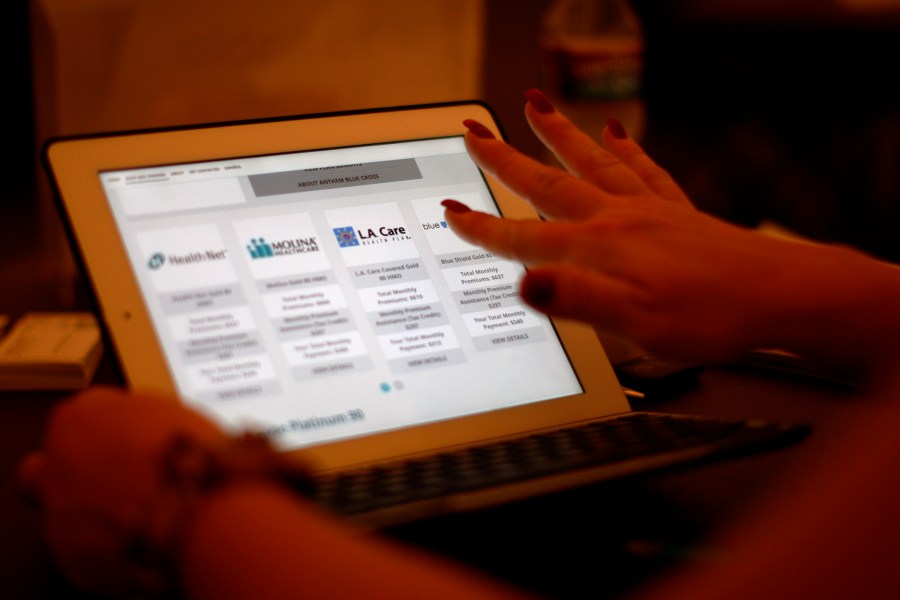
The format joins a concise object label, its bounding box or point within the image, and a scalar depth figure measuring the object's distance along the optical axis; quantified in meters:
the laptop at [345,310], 1.19
